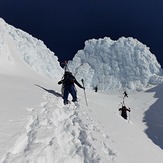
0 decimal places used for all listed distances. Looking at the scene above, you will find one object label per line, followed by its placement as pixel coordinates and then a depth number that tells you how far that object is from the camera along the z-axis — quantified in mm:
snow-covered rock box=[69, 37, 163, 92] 35107
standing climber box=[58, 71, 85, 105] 8017
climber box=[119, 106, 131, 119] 11257
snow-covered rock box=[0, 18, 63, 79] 21854
